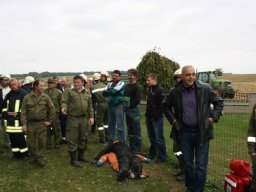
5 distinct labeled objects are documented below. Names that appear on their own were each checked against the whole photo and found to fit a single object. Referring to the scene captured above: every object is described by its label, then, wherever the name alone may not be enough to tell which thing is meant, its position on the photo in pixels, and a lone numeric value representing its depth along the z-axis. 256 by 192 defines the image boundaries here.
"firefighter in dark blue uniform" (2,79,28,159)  5.31
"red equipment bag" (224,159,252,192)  3.43
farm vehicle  19.58
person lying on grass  4.46
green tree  12.92
